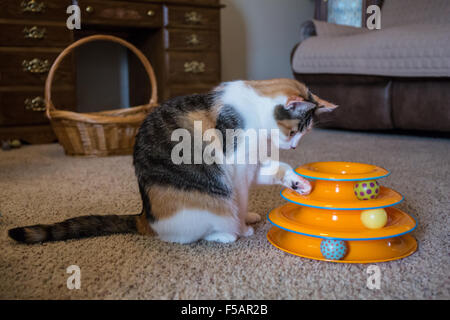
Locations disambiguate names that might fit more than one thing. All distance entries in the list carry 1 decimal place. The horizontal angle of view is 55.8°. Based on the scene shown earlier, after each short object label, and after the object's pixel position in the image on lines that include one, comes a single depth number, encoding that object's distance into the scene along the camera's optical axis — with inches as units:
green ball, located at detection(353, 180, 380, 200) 36.9
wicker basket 80.5
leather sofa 89.4
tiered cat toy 34.4
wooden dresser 93.9
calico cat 37.0
